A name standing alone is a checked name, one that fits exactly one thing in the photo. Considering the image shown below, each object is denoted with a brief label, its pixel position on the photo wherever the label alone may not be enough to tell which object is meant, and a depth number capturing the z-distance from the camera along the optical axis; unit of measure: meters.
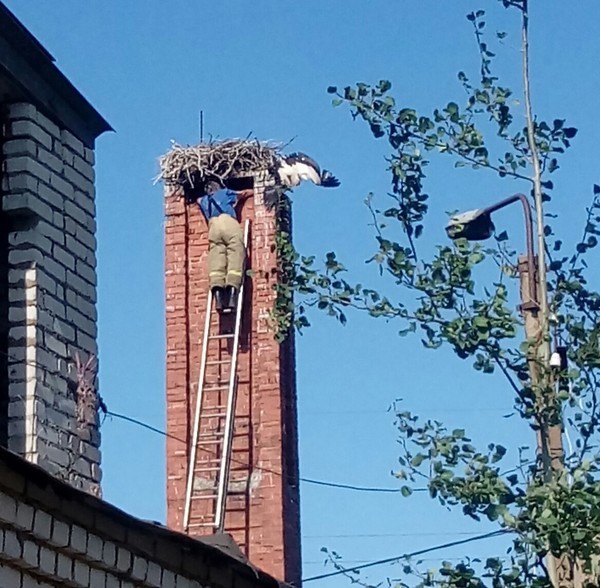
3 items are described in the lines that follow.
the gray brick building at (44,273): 7.86
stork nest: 12.99
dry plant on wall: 8.27
